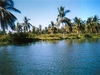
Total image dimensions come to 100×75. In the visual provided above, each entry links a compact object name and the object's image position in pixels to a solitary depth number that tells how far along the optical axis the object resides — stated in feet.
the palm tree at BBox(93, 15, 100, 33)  167.98
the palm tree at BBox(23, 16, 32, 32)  164.26
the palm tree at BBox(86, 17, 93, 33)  168.70
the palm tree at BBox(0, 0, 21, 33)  73.06
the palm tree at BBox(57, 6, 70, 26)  126.70
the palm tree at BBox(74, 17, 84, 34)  159.58
